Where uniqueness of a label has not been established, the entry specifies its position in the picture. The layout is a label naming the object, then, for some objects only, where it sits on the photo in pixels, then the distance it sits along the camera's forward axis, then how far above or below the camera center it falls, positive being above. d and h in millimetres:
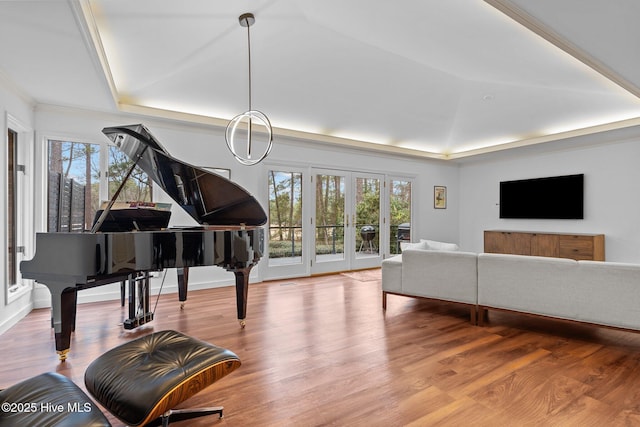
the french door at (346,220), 5992 -118
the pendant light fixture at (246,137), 5008 +1245
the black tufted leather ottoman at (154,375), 1340 -723
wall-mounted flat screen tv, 5977 +324
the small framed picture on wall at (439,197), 7547 +406
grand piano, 2158 -222
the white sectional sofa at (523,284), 2617 -655
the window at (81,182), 3949 +410
